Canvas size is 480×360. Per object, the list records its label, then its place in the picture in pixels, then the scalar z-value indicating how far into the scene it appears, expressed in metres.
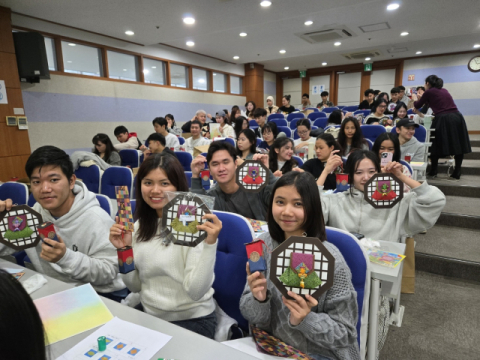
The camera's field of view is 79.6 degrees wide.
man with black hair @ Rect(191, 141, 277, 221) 2.07
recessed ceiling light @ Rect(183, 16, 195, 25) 5.70
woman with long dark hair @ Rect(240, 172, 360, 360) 0.93
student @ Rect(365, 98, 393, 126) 5.78
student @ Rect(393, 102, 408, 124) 5.52
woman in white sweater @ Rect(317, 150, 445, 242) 1.77
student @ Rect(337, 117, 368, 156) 3.64
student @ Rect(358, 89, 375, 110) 8.20
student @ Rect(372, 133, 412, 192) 2.70
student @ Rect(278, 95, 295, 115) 9.27
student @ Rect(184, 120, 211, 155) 5.50
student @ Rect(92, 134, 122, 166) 4.64
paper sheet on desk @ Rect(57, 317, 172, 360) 0.85
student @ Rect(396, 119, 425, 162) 3.81
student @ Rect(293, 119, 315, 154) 4.46
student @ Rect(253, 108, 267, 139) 6.37
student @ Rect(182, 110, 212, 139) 6.15
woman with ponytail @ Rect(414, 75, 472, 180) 4.47
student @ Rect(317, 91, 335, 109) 9.32
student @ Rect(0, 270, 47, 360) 0.38
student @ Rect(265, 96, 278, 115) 8.55
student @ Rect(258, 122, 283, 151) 4.39
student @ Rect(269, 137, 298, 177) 3.08
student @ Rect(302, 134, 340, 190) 2.94
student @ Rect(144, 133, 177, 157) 4.32
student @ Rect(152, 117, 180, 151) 5.58
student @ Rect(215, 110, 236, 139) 6.20
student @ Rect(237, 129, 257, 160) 3.49
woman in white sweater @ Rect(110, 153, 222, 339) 1.15
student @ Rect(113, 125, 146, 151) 5.62
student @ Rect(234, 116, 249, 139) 5.80
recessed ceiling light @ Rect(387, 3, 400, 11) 5.57
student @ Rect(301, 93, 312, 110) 9.87
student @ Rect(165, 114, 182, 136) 7.58
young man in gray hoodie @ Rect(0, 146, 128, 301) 1.46
